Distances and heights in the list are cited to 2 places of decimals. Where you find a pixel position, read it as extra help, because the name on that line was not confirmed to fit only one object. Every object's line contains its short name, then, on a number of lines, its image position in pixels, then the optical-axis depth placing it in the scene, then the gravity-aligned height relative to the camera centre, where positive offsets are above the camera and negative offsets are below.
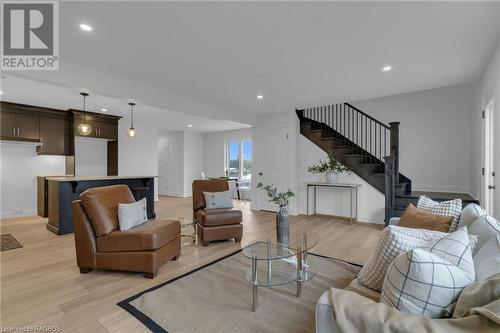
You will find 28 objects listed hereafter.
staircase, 4.46 +0.47
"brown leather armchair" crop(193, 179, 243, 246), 3.65 -0.89
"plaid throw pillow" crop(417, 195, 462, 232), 2.22 -0.40
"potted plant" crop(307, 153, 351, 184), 5.36 -0.07
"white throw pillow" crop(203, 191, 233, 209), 3.96 -0.56
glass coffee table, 2.18 -0.99
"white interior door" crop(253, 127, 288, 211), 6.05 +0.15
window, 8.87 +0.25
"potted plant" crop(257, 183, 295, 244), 2.64 -0.61
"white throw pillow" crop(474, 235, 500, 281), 1.11 -0.46
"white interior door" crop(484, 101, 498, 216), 3.29 +0.11
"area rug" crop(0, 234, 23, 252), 3.56 -1.19
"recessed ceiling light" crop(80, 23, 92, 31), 2.31 +1.32
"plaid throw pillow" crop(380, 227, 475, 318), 1.04 -0.50
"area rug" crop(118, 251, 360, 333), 1.86 -1.20
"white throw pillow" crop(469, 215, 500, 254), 1.42 -0.38
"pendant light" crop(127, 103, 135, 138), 5.51 +0.80
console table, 5.16 -0.53
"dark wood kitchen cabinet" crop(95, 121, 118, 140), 6.49 +0.96
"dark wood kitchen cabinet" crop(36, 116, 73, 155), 5.74 +0.71
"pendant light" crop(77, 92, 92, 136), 4.96 +0.76
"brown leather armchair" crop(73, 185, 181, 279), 2.63 -0.83
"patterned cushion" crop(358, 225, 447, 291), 1.43 -0.48
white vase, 5.36 -0.25
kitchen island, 4.27 -0.53
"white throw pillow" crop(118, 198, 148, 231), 2.80 -0.58
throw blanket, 0.82 -0.56
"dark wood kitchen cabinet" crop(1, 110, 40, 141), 5.19 +0.86
